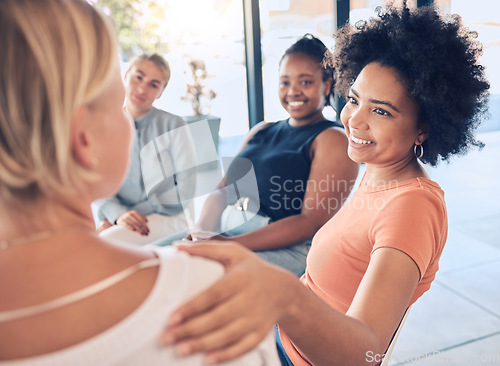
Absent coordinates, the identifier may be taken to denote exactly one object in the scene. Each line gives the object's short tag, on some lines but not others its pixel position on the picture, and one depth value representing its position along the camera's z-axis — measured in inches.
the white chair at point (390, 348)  48.4
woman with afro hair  23.7
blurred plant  224.1
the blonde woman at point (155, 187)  91.4
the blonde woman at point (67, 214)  19.0
